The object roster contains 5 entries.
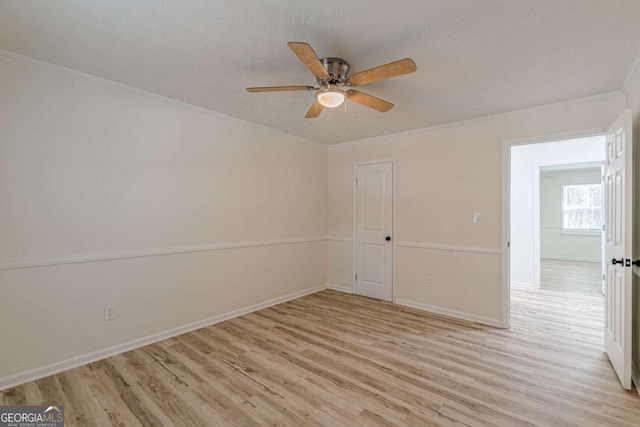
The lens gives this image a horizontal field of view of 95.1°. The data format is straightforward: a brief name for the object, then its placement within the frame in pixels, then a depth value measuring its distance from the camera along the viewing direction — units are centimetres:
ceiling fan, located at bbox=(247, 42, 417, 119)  178
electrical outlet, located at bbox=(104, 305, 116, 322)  264
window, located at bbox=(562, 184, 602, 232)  751
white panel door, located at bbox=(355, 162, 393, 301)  442
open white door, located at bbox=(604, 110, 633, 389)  216
